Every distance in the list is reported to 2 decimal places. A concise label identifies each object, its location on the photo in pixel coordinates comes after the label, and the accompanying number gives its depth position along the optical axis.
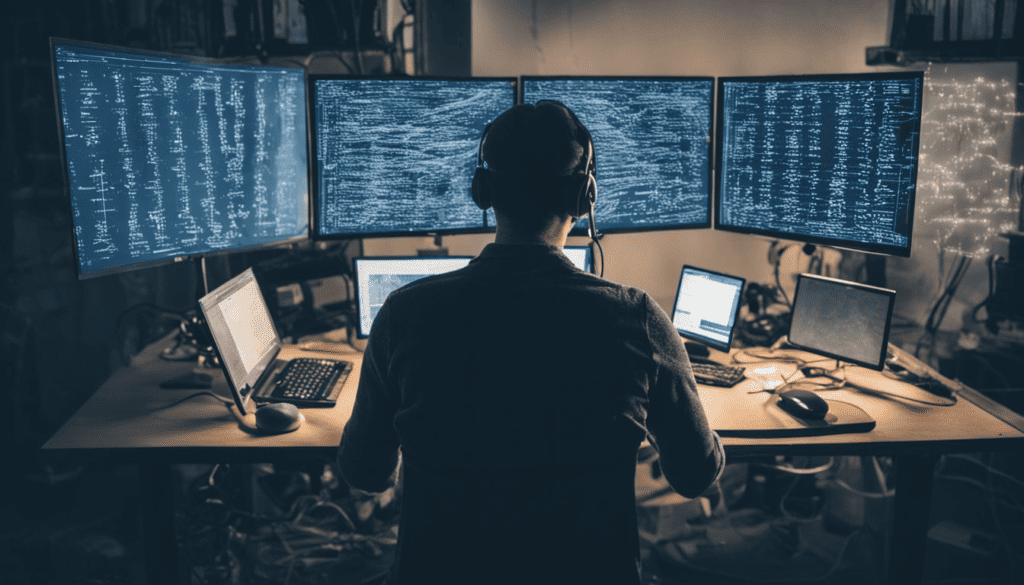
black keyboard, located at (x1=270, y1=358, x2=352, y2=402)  1.85
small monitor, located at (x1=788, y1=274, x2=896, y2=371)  1.98
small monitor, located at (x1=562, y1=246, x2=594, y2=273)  2.24
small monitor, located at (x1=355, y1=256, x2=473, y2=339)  2.17
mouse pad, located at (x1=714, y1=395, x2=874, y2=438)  1.67
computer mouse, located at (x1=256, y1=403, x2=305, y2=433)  1.67
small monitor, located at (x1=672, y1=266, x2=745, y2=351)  2.14
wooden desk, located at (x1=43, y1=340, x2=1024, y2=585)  1.62
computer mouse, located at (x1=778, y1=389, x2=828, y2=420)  1.72
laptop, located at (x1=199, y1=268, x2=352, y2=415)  1.74
